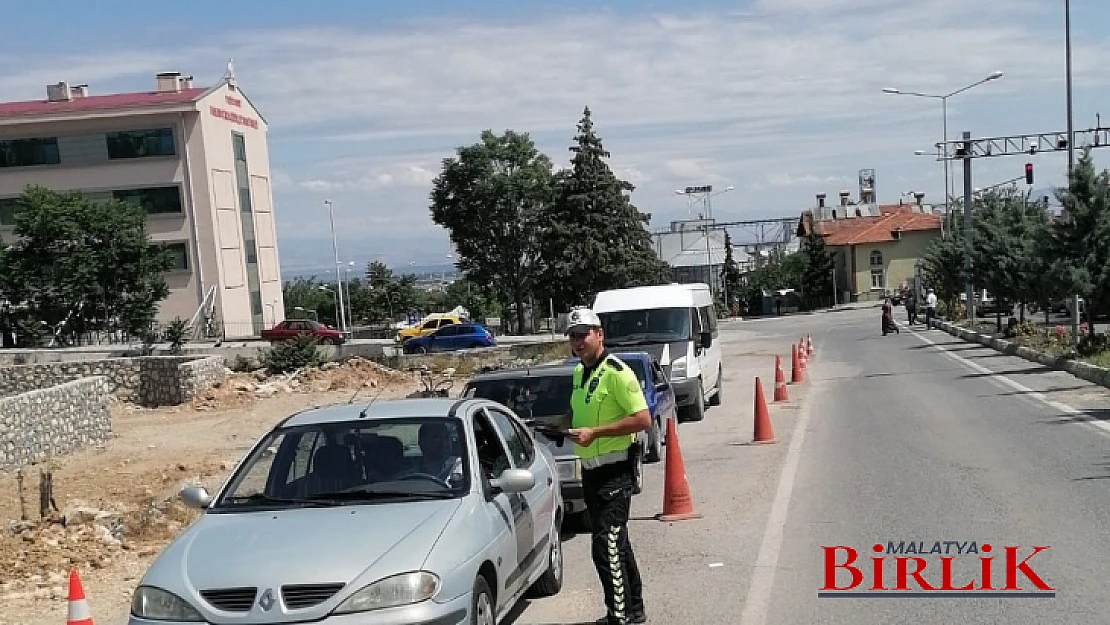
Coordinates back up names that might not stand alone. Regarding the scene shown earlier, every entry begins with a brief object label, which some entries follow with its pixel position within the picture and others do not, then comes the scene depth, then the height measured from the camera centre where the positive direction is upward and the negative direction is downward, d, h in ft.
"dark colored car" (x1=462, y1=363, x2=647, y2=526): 39.01 -5.26
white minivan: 64.18 -6.37
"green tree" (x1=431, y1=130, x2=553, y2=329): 241.76 +6.33
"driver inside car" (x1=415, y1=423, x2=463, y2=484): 22.07 -4.10
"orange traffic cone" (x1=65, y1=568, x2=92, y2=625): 19.15 -5.58
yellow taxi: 182.91 -13.41
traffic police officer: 22.06 -4.24
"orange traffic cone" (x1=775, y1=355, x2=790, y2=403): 71.77 -10.60
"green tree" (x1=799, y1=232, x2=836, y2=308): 330.54 -15.94
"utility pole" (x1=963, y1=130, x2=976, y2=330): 149.69 -2.67
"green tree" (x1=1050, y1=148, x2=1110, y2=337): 81.25 -3.23
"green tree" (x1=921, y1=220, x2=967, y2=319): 168.00 -9.31
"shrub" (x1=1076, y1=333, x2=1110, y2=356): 82.53 -10.82
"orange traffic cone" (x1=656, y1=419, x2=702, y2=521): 35.04 -8.20
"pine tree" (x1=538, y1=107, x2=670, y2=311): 202.59 -0.92
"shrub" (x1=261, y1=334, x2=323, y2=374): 114.32 -10.37
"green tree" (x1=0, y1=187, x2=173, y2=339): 164.86 -0.46
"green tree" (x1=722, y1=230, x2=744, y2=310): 369.50 -18.77
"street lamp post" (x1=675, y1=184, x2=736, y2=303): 359.25 +9.44
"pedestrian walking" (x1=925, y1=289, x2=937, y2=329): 180.55 -16.17
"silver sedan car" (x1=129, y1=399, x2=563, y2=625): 17.79 -4.76
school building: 204.33 +16.62
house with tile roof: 341.41 -13.07
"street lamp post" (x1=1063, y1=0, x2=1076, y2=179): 100.32 +13.18
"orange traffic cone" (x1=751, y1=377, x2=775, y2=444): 52.08 -9.27
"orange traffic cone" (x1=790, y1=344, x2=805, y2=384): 86.69 -11.72
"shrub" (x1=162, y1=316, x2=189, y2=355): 124.36 -8.12
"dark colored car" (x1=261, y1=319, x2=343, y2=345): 172.86 -12.27
